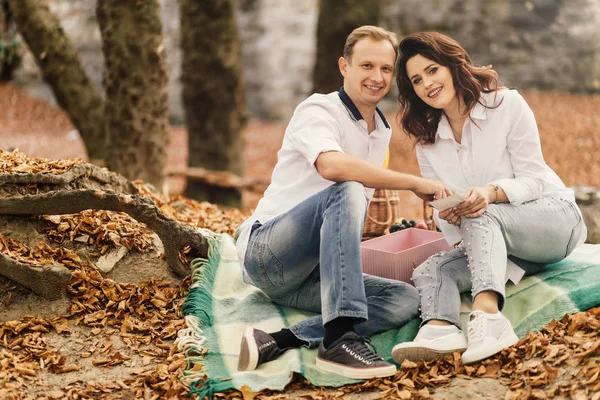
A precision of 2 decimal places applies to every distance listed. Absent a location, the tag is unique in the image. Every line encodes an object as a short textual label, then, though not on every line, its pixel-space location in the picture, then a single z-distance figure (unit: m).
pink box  3.68
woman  3.27
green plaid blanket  3.04
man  3.02
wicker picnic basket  4.54
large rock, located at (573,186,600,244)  5.15
